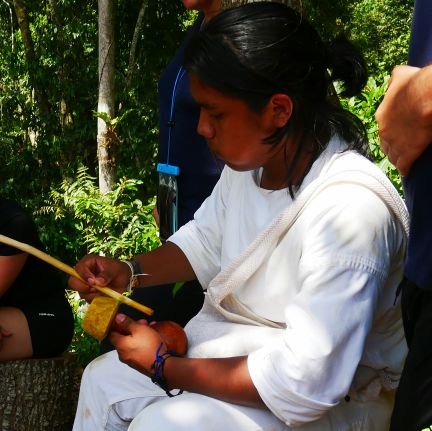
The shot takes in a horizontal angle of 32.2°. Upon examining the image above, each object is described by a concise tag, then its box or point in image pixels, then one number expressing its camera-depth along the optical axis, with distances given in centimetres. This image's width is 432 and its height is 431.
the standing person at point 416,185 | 147
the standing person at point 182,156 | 301
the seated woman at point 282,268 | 175
